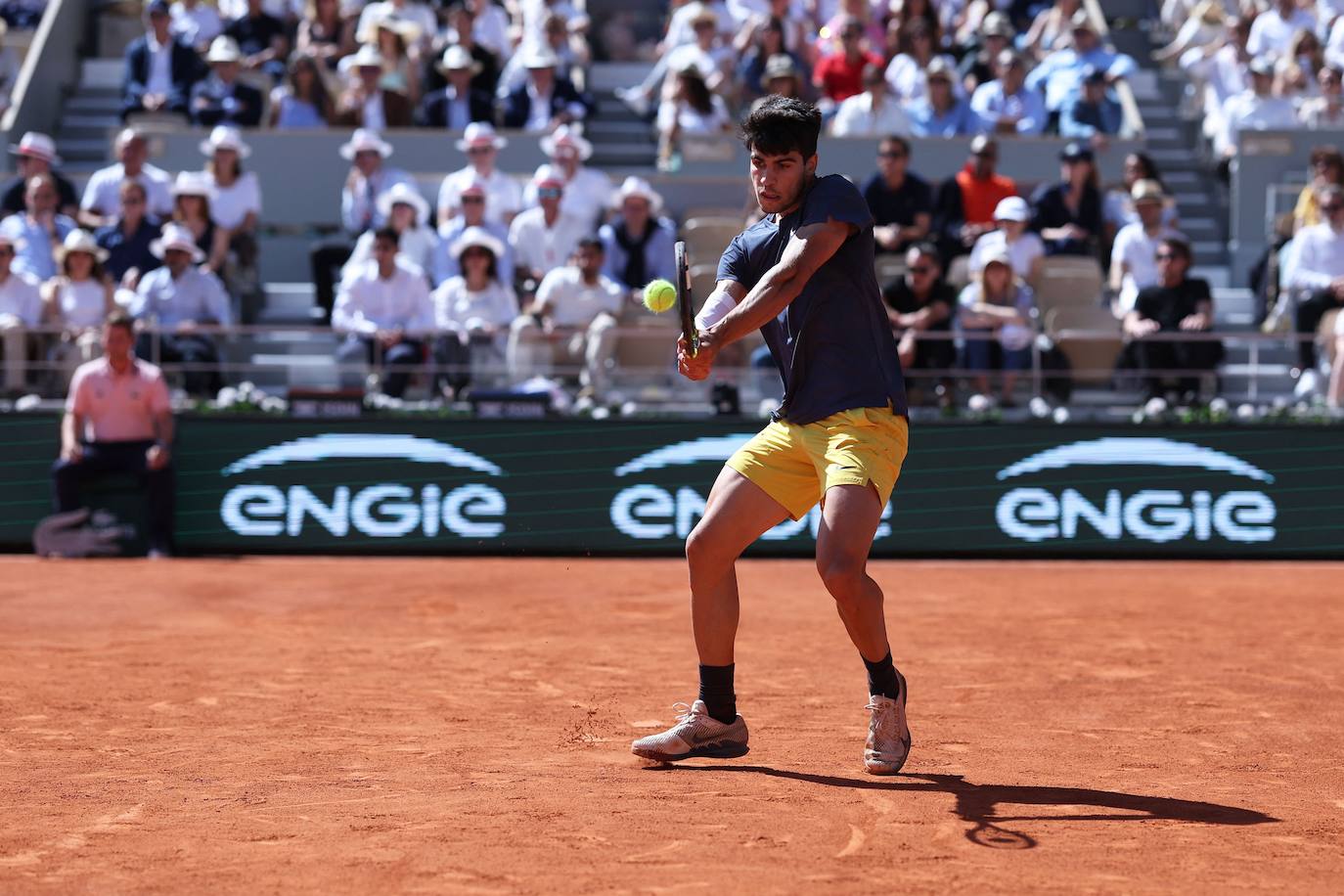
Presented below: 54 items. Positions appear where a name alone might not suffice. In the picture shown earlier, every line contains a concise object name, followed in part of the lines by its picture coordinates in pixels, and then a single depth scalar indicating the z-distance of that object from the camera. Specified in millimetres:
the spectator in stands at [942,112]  17562
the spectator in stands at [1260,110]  17766
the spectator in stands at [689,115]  17172
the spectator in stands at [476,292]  14461
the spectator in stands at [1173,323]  13648
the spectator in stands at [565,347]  13492
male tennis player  5883
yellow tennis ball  5562
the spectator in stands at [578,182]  15867
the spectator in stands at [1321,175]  15508
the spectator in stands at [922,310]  13609
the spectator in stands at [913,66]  18297
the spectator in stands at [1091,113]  17578
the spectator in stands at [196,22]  18531
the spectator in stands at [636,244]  15227
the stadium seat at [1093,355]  13649
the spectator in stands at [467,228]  15211
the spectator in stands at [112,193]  16062
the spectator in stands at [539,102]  17703
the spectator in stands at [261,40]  18469
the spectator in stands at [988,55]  18219
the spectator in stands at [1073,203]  16016
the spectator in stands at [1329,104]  17469
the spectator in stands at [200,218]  15266
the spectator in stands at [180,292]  14461
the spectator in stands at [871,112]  17328
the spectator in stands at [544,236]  15609
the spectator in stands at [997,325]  13602
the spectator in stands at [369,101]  17203
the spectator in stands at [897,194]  15500
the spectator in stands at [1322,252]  14930
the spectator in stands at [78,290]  14391
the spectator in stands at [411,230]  15289
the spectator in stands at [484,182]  15891
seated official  13250
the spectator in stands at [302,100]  17359
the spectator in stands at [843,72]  17828
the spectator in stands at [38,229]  15227
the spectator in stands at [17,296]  14320
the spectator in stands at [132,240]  15367
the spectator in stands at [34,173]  15906
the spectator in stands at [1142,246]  15461
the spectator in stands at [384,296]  14508
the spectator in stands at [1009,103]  17875
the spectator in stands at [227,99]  17531
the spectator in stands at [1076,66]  17969
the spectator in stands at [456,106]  17531
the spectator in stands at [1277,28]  18516
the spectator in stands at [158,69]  18031
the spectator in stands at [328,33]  18516
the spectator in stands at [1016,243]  15062
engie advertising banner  13555
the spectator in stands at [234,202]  15930
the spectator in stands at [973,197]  15781
